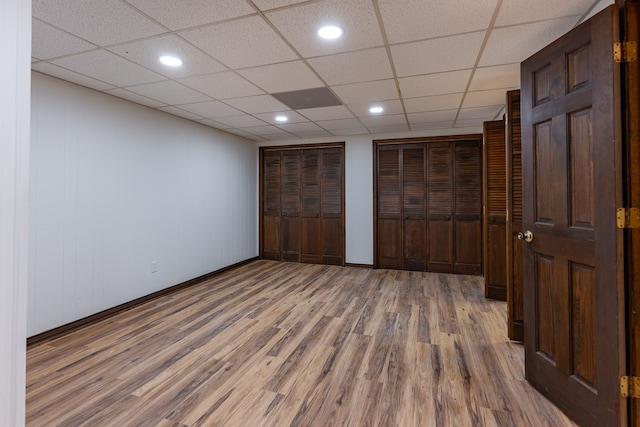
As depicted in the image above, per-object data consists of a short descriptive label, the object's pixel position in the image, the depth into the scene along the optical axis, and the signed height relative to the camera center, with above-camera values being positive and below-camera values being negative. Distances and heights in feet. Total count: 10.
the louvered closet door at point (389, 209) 18.38 +0.62
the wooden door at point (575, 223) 5.08 -0.05
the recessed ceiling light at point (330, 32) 6.88 +4.17
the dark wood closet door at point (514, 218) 8.88 +0.03
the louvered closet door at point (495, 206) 12.42 +0.56
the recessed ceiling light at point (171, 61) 8.25 +4.23
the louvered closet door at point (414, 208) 17.95 +0.67
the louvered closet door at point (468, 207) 16.97 +0.70
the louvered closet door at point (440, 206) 17.44 +0.77
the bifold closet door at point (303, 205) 19.72 +0.92
